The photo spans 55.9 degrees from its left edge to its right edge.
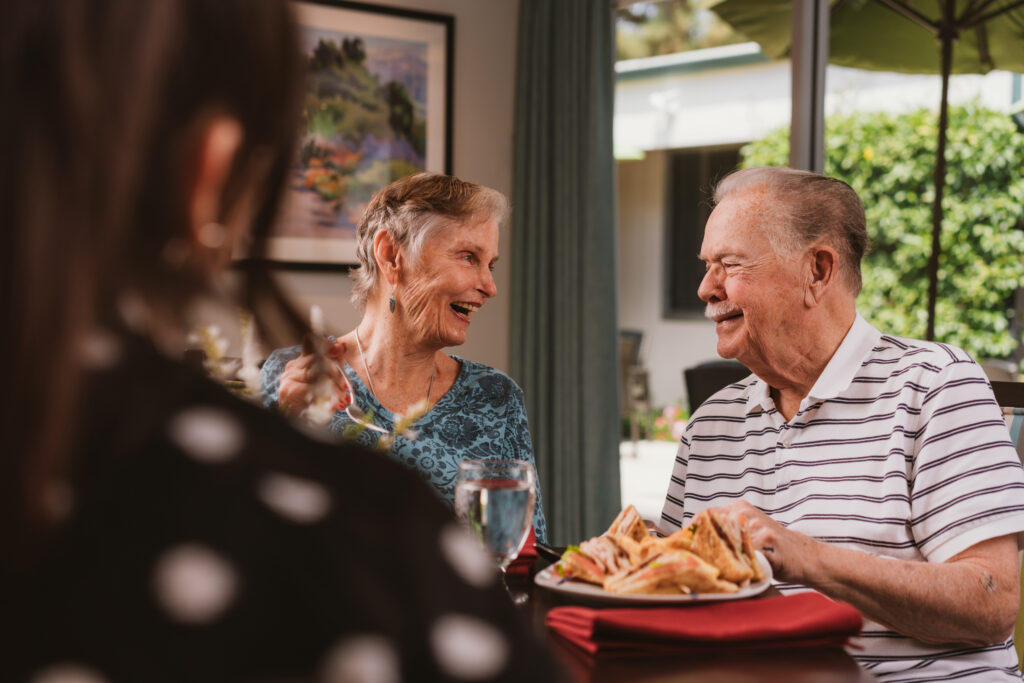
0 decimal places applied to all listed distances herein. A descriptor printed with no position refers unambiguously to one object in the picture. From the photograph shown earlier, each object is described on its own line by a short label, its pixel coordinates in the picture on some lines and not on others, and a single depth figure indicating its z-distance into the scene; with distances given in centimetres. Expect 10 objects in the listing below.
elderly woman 206
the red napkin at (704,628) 95
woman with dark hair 40
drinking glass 107
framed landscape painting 367
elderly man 135
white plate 107
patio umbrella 307
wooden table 89
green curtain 382
